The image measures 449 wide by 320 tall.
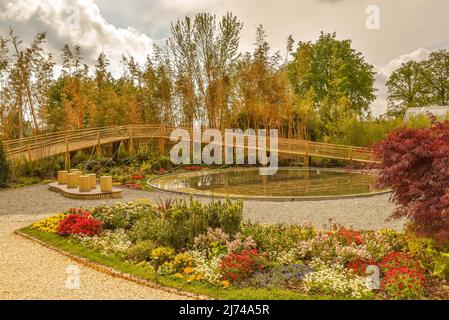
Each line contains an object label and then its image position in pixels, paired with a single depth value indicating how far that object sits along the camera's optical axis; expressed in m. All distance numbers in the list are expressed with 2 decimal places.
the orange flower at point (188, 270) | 5.53
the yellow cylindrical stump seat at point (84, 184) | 12.11
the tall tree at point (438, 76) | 31.44
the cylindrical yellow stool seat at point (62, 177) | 13.69
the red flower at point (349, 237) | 6.54
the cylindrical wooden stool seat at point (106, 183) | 12.00
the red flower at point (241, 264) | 5.35
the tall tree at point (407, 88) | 32.28
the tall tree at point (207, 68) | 22.06
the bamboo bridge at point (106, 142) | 16.77
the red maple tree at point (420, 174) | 5.21
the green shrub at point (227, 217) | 6.88
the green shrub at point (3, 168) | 14.34
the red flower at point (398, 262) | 5.37
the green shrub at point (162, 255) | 5.99
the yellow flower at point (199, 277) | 5.31
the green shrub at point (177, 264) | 5.64
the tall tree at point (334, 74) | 29.96
